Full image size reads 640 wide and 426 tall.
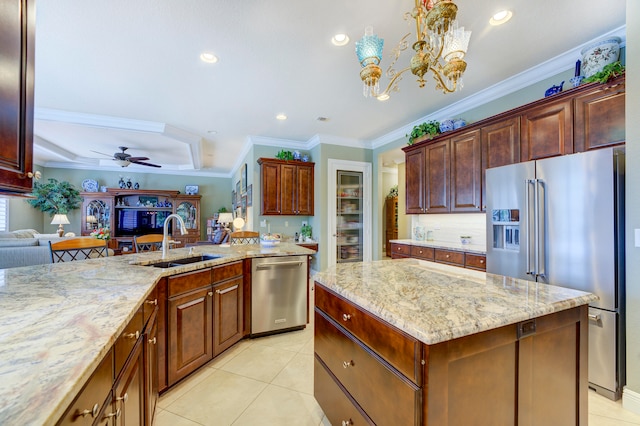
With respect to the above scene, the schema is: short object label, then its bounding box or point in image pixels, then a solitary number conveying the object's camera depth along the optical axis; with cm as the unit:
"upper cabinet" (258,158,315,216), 494
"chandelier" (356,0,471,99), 162
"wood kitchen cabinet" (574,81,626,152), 208
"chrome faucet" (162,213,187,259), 220
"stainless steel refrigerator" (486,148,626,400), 183
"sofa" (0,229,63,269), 362
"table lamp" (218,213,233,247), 742
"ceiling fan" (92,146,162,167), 549
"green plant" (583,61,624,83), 205
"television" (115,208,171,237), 772
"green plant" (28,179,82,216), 689
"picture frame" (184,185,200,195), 871
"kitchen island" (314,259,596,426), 91
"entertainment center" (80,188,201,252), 736
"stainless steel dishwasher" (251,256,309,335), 267
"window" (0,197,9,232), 577
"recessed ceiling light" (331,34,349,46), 228
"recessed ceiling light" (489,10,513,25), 203
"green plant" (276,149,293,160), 510
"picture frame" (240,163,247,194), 591
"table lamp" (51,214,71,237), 606
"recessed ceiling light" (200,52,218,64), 256
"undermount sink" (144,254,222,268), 221
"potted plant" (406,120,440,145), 377
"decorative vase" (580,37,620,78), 216
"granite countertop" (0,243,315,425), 52
